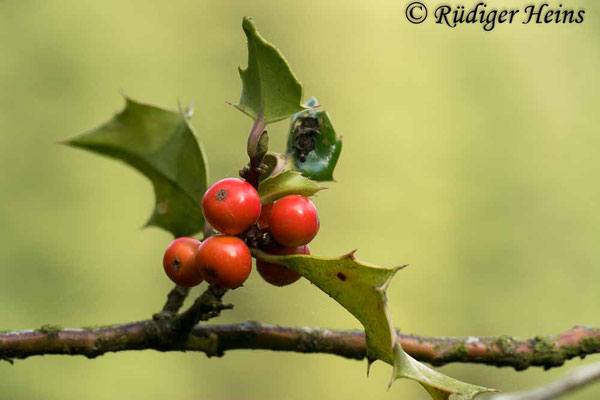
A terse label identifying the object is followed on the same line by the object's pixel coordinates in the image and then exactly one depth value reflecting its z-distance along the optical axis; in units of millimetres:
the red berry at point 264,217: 712
